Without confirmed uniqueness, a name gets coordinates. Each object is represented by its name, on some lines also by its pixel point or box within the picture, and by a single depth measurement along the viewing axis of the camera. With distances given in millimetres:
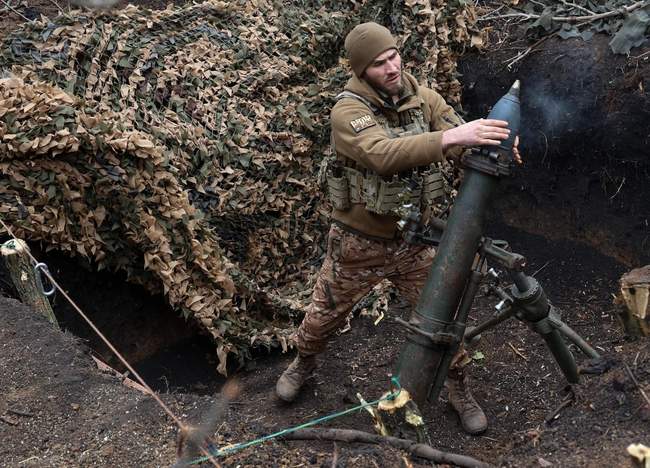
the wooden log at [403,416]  2984
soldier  3584
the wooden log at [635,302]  3357
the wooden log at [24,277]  4258
